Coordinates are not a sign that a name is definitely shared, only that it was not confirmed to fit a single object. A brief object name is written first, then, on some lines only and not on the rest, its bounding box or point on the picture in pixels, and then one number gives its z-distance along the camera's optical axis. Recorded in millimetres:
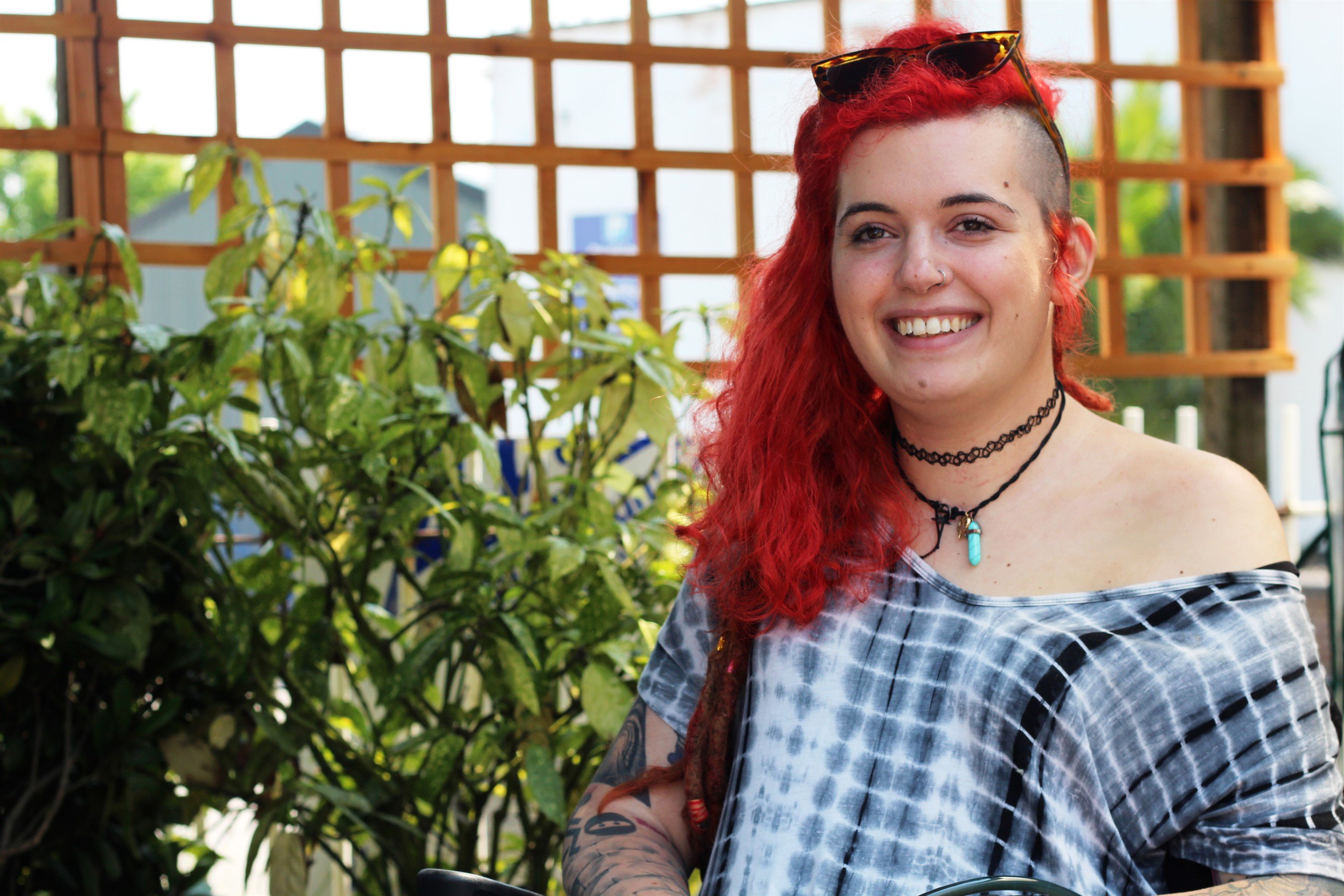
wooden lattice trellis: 2564
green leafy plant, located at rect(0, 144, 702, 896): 2166
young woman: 1723
